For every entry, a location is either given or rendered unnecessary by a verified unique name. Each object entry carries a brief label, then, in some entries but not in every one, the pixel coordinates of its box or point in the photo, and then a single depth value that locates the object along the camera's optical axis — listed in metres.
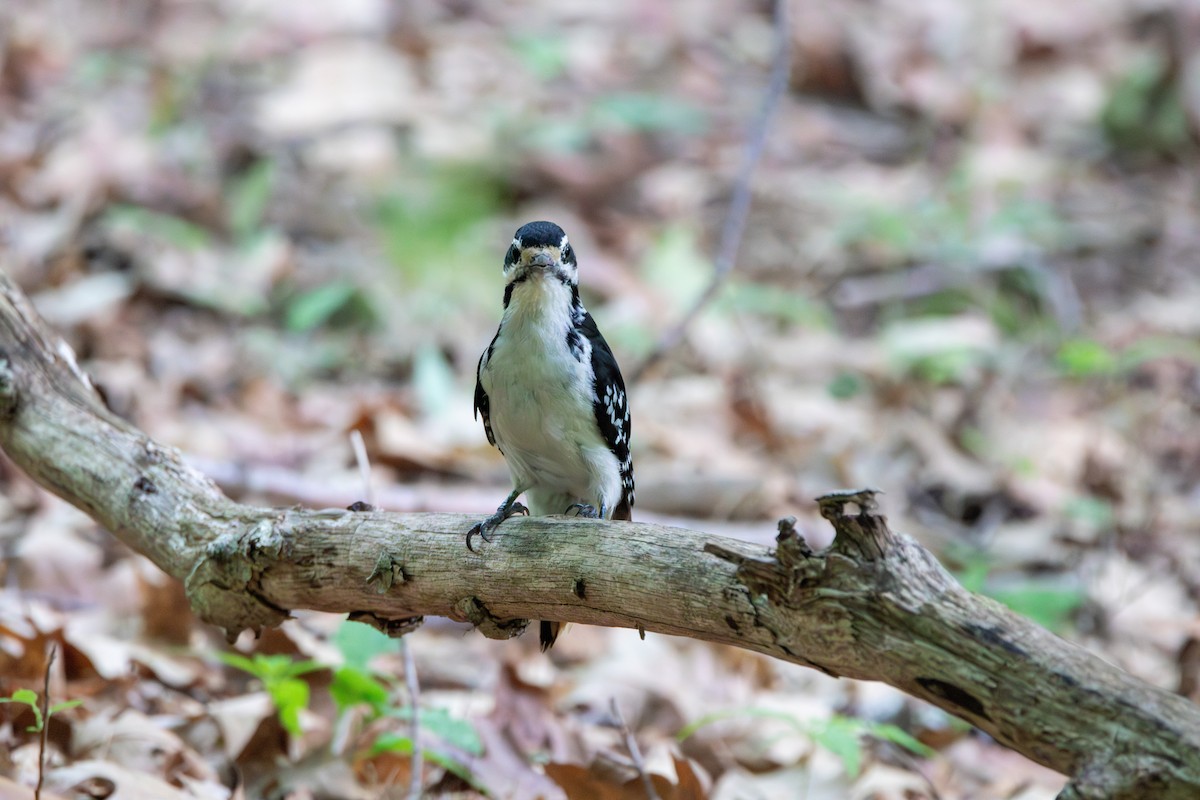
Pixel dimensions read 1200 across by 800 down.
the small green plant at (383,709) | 7.24
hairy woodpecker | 7.53
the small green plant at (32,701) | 5.79
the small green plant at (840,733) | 7.05
